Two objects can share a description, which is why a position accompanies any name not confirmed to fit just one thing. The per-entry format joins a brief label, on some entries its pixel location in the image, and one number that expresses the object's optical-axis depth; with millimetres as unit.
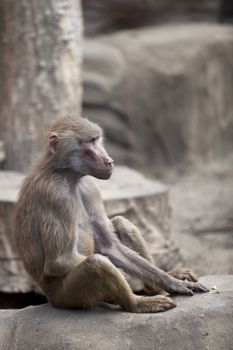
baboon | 9180
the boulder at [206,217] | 15500
